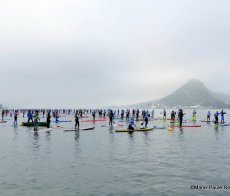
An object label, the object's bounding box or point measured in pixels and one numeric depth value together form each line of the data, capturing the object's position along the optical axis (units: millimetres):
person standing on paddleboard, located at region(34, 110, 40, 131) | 26247
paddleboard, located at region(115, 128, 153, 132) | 25321
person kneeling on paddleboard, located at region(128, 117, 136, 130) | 25536
